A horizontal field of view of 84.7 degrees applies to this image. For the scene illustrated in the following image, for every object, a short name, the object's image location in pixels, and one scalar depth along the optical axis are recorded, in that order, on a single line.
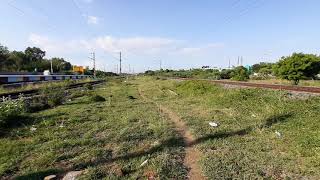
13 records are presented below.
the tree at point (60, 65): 69.85
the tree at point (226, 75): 39.01
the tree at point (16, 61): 52.57
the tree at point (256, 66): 66.77
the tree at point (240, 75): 29.80
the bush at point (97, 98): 10.99
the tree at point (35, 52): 71.40
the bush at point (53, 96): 9.41
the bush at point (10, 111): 5.96
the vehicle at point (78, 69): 62.66
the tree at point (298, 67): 20.86
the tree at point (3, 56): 47.20
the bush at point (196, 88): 13.41
